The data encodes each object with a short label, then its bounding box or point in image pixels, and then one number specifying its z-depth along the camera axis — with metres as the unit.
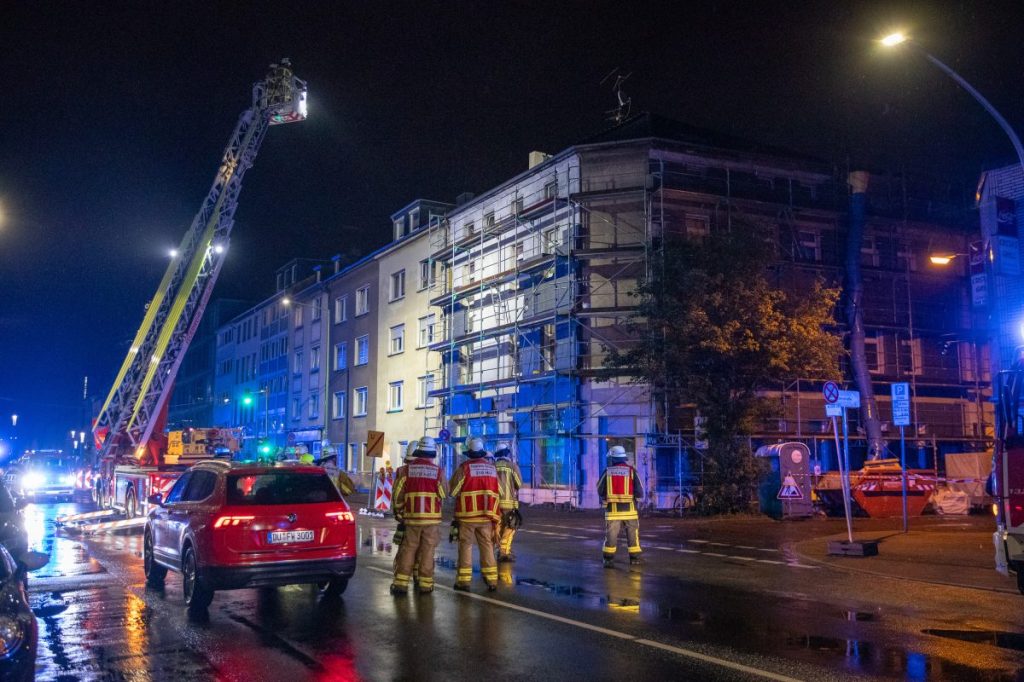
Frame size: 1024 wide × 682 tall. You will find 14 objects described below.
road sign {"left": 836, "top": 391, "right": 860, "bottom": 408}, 17.44
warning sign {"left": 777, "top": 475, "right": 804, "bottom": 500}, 23.81
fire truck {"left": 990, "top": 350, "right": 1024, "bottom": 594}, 9.79
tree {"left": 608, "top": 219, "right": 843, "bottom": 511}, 24.47
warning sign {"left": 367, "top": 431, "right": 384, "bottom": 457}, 25.19
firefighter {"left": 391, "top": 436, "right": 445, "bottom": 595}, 10.34
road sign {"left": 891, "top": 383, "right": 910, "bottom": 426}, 17.73
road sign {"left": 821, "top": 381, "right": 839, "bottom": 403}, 16.81
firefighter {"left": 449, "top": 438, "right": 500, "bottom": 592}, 10.73
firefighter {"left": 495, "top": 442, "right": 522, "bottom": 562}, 13.22
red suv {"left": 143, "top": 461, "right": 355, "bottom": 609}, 9.41
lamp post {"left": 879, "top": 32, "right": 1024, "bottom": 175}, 14.14
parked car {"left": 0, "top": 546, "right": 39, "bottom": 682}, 4.85
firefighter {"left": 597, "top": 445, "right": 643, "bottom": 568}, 13.72
